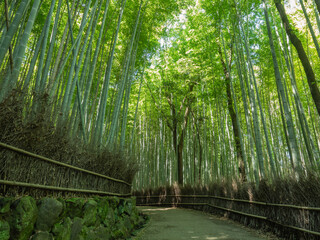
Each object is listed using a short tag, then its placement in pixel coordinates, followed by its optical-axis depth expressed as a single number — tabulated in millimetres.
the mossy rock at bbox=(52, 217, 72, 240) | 1736
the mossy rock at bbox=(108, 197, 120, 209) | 3441
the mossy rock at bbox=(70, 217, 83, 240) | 2049
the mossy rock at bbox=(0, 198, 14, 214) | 1311
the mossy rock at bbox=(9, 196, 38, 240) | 1360
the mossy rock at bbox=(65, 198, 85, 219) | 2051
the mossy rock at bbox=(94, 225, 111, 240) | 2587
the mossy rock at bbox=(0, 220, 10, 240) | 1257
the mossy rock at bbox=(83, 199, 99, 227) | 2336
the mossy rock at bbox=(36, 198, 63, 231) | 1609
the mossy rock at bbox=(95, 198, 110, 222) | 2840
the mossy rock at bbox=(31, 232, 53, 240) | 1512
